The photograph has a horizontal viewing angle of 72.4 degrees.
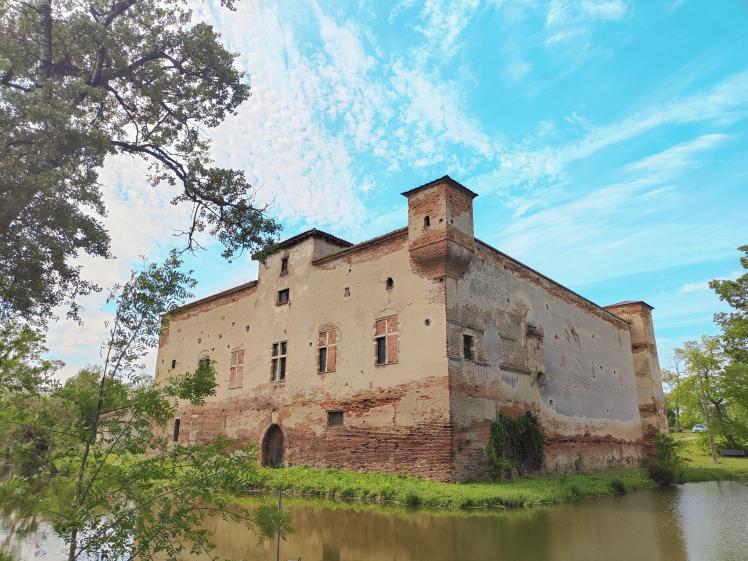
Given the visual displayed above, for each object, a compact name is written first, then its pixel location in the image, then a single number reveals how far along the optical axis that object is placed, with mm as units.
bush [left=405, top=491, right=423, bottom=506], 13320
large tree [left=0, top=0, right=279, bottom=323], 8812
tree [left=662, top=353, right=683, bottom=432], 36531
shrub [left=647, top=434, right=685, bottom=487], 20844
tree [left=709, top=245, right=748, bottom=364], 20281
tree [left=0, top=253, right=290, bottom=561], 4684
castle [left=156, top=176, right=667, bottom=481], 16422
